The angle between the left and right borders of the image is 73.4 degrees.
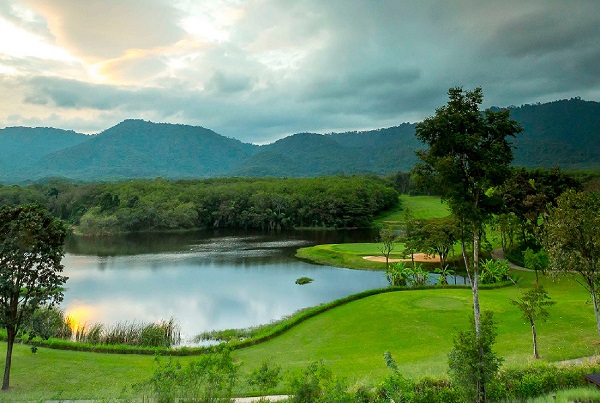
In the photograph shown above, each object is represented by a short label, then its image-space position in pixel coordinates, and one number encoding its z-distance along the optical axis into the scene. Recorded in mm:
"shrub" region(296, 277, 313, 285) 43750
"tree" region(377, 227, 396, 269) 46938
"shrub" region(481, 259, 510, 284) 38469
